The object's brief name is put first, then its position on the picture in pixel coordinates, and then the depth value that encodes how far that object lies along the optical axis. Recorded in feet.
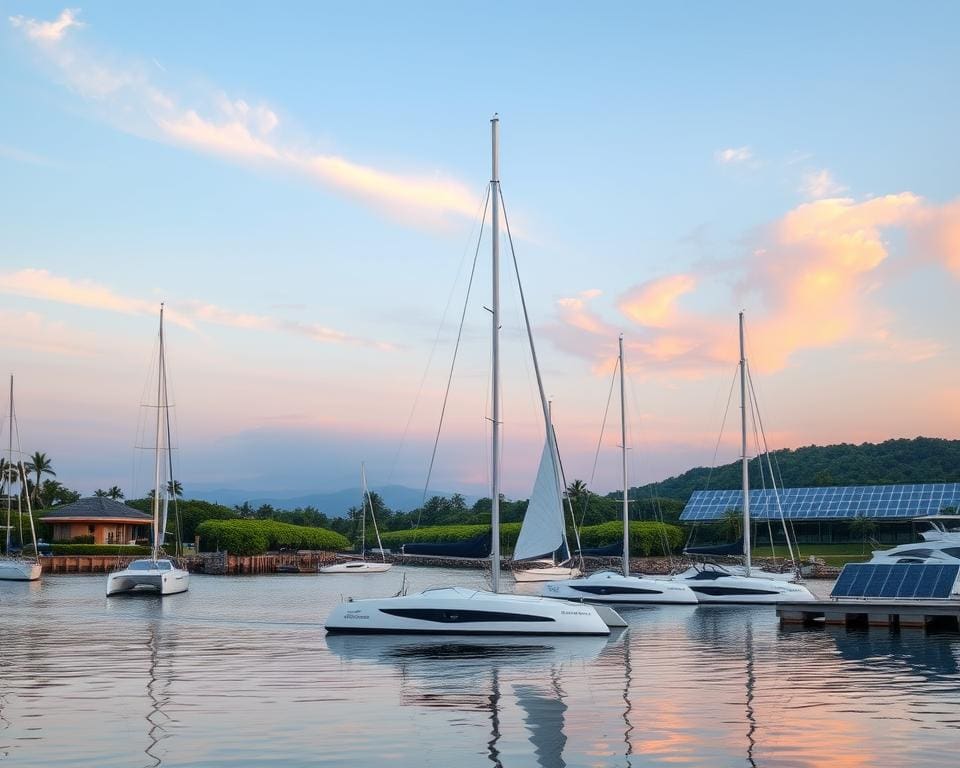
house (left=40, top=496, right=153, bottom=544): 342.85
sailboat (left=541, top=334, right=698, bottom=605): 169.17
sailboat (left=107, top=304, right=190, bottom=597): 187.52
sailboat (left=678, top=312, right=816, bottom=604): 168.86
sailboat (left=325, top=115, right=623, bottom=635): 103.81
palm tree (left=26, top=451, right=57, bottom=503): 473.26
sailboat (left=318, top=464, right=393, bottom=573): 323.78
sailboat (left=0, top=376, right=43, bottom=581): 239.09
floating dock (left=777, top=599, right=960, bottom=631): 118.62
